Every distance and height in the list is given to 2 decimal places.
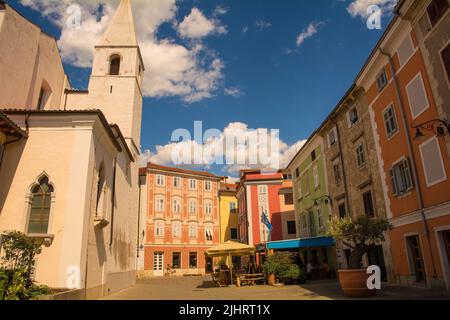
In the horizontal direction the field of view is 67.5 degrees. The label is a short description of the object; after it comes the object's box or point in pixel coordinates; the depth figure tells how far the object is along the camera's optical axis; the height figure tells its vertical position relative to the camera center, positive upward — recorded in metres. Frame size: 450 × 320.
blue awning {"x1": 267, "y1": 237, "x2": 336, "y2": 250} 21.45 +1.09
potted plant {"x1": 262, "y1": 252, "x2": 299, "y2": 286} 18.61 -0.33
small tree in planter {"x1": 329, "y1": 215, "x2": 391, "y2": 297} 11.34 +0.58
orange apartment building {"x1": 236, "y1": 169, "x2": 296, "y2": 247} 39.41 +6.47
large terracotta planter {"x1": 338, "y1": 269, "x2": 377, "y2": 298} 11.30 -0.81
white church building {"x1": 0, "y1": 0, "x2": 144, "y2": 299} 12.41 +3.80
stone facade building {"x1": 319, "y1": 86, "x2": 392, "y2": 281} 17.00 +5.10
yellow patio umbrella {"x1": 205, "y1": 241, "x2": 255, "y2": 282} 20.50 +0.73
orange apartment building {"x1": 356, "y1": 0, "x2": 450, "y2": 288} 11.78 +4.45
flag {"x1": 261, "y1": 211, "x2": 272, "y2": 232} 31.00 +3.68
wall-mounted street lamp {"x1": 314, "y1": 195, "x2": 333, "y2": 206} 22.95 +4.09
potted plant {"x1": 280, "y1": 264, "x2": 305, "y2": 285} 18.52 -0.77
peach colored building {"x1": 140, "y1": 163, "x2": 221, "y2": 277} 44.09 +5.83
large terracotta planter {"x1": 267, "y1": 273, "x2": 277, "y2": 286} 18.72 -0.96
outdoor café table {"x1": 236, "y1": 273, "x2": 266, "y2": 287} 20.08 -0.92
